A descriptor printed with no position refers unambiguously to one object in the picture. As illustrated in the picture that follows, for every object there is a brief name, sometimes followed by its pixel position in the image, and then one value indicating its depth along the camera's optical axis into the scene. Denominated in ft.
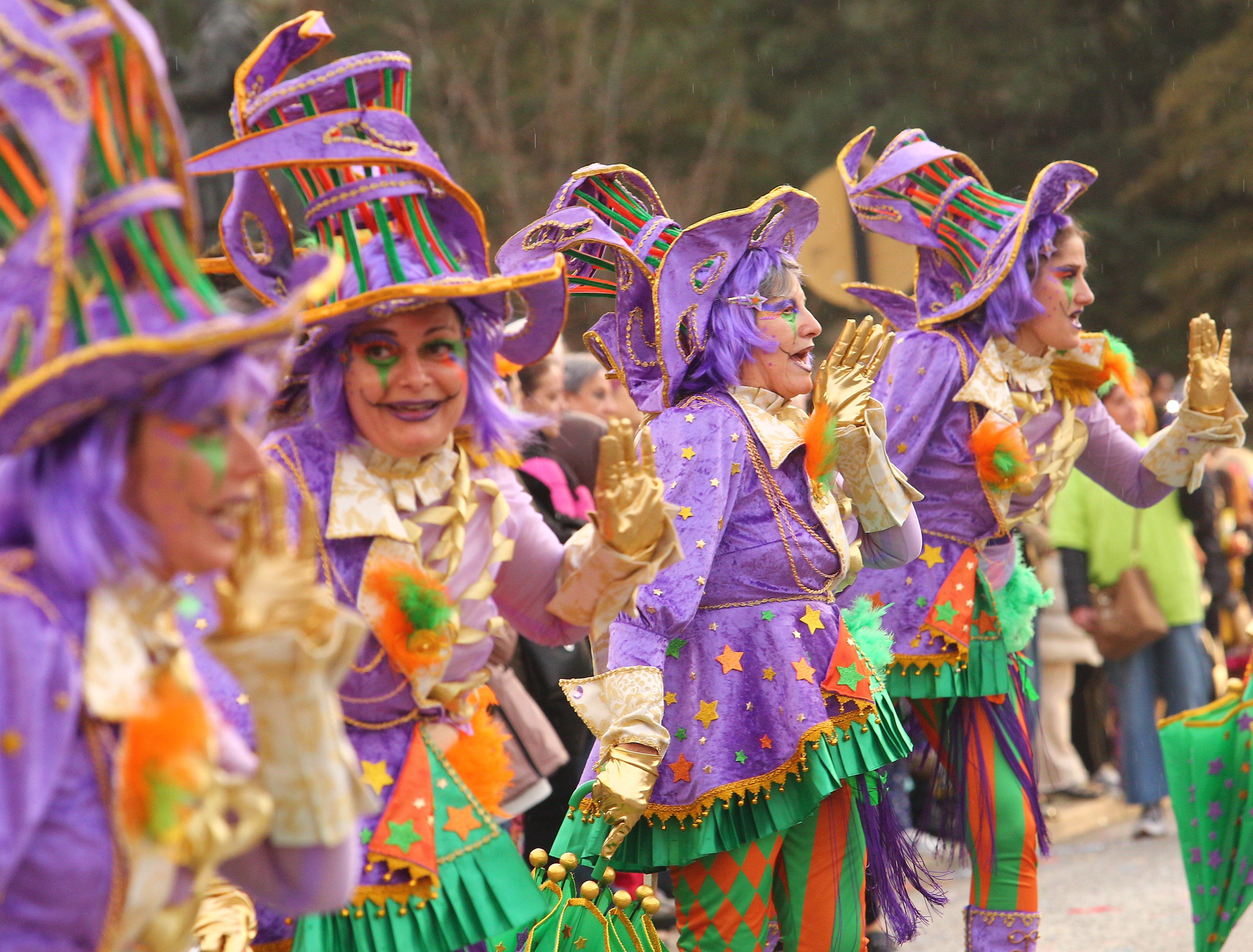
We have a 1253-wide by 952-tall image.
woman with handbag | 49.88
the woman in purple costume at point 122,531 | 12.48
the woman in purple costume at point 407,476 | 19.20
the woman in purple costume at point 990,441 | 30.25
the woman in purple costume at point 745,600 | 24.17
